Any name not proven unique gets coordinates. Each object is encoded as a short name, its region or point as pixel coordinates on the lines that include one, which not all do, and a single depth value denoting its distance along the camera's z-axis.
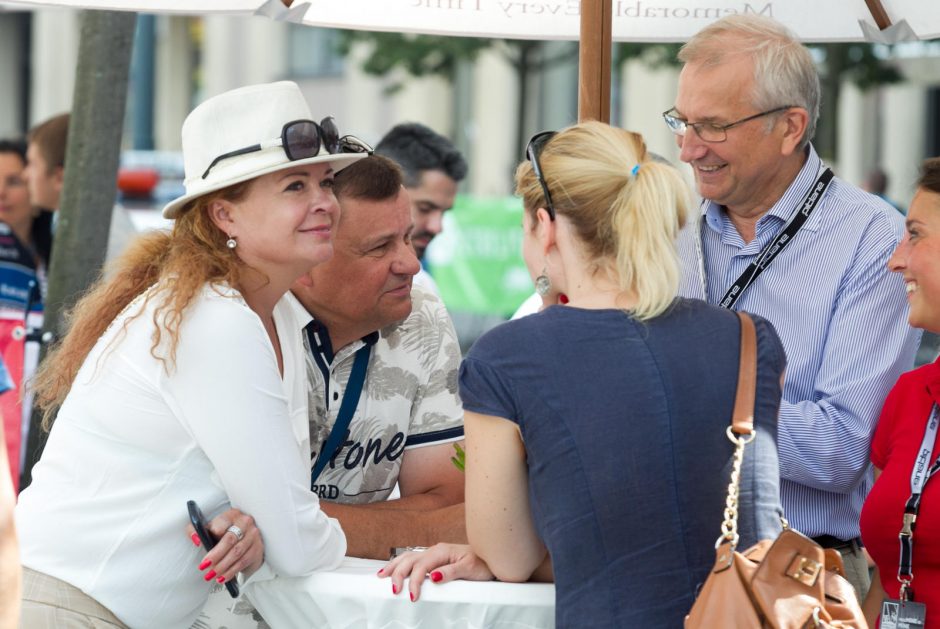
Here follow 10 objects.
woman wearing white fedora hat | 5.19
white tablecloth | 5.11
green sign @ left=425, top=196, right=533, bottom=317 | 25.97
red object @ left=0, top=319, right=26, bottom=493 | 10.71
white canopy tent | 7.98
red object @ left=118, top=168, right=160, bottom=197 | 36.12
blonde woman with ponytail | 4.72
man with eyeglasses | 6.30
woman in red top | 5.89
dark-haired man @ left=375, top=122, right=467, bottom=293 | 11.46
